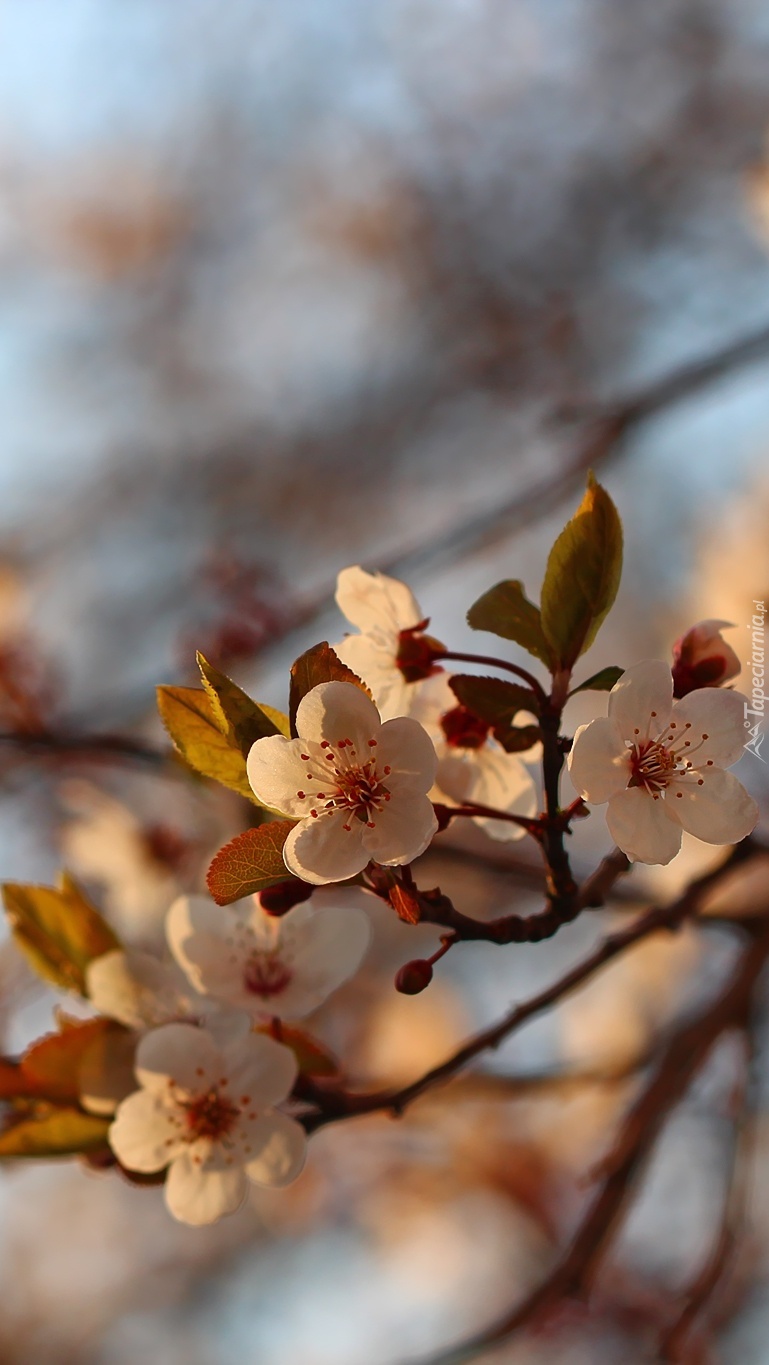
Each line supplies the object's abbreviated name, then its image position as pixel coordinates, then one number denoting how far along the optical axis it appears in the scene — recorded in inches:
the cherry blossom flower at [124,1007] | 20.4
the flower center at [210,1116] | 20.3
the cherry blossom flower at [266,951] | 20.5
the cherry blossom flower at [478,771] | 20.3
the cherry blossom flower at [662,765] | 19.2
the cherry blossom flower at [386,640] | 20.2
